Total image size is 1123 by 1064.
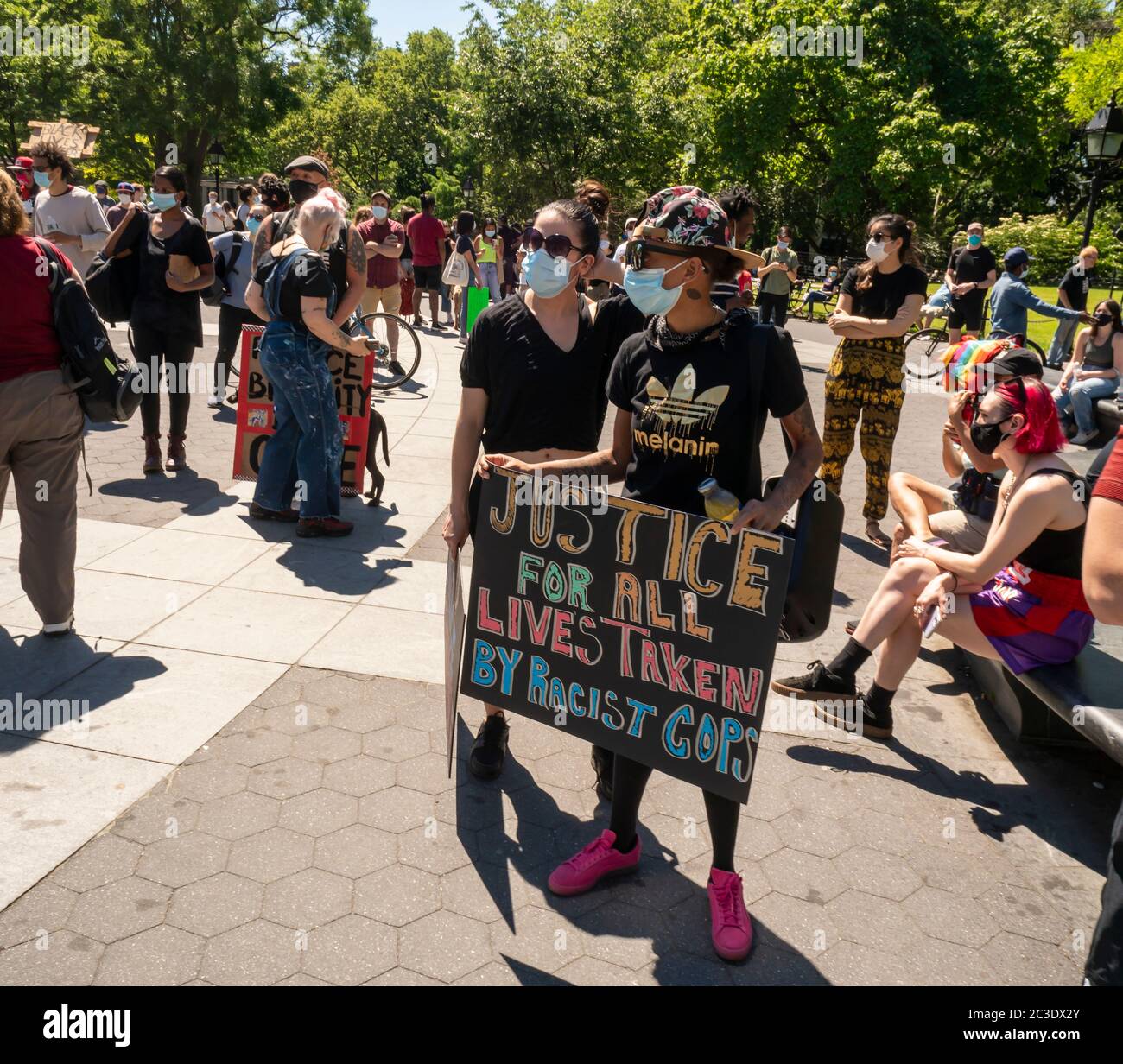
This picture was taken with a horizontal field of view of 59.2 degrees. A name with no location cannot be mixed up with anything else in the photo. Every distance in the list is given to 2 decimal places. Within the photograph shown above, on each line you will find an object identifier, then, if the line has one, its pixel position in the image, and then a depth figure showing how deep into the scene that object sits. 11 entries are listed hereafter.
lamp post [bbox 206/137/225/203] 29.48
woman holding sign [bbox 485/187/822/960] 2.79
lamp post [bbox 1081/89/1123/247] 15.21
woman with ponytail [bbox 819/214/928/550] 6.23
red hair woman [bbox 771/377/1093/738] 3.70
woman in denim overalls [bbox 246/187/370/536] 5.63
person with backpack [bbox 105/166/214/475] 6.89
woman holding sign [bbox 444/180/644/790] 3.44
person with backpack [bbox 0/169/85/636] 4.19
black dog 6.79
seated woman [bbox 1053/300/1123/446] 10.27
